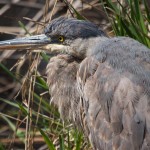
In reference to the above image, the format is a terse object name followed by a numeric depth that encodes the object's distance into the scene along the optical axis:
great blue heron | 6.97
